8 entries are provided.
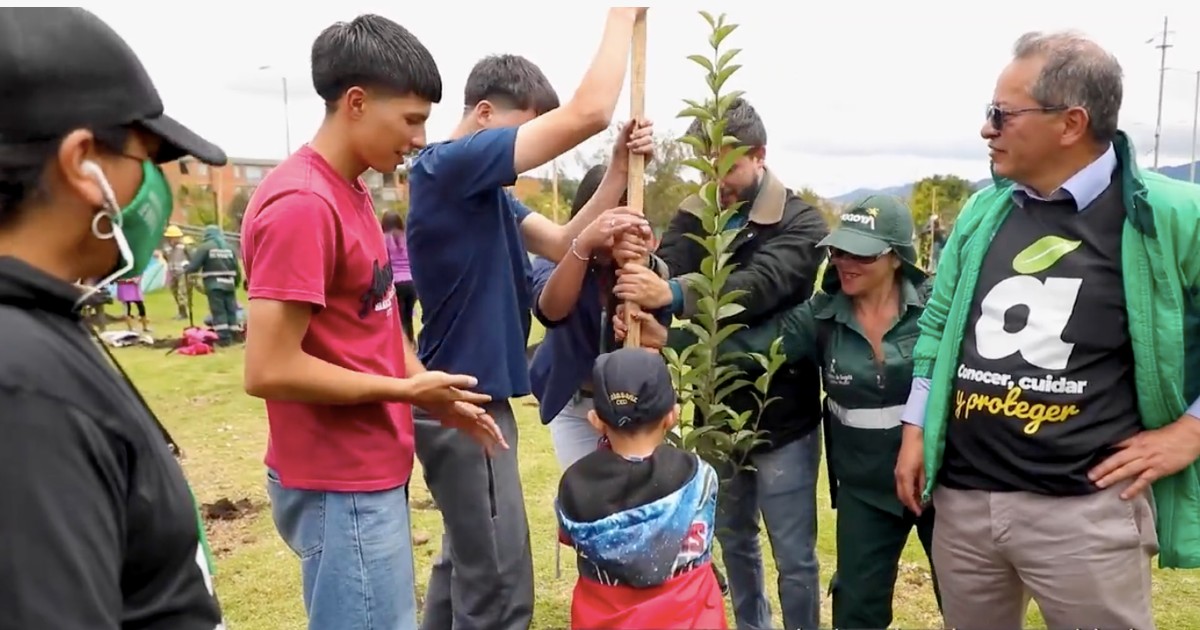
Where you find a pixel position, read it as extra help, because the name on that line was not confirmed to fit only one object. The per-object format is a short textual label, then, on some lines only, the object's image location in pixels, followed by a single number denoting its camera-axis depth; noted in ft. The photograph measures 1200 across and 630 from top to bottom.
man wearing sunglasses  7.73
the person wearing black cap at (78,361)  3.46
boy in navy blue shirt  8.19
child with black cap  7.06
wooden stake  7.82
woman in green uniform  9.79
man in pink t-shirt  6.86
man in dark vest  10.58
